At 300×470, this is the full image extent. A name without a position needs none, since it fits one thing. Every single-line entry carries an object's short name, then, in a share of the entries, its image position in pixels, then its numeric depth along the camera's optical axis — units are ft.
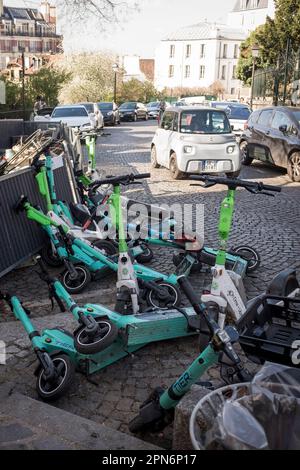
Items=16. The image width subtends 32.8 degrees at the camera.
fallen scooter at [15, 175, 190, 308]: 17.72
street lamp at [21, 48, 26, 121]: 75.80
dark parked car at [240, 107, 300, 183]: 41.07
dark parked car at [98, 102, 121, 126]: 104.99
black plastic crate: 10.16
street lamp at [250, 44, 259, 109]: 87.61
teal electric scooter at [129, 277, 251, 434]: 8.77
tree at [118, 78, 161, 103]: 169.58
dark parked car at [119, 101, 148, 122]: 122.01
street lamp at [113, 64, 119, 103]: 133.96
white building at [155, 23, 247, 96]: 267.39
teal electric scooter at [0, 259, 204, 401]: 12.29
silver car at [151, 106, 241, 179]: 38.91
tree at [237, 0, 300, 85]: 88.34
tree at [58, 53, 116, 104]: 144.77
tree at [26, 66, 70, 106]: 96.28
